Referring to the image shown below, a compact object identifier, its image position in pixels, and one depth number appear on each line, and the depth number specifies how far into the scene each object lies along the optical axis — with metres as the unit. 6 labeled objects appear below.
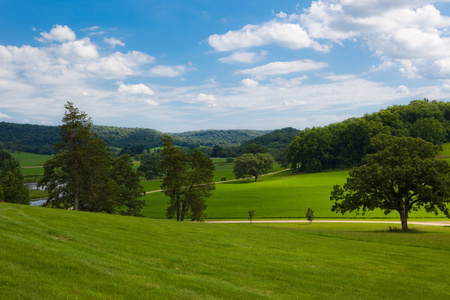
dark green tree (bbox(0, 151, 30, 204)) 55.71
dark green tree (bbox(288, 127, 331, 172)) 127.31
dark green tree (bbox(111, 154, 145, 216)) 51.19
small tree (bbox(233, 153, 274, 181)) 121.50
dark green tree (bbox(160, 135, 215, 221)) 45.16
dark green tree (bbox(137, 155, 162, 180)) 139.38
